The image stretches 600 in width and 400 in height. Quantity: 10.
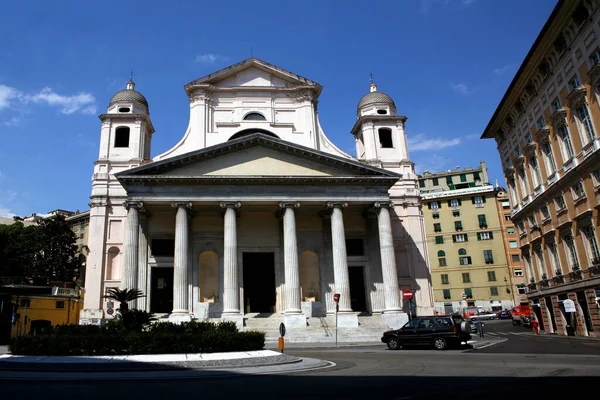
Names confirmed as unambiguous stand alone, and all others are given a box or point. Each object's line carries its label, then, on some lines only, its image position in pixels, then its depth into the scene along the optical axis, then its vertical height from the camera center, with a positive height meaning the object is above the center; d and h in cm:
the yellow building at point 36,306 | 3294 +281
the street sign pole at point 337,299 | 2759 +161
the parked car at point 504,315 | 5791 +47
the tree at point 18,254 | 5619 +1061
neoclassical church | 3052 +821
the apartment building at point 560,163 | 2502 +904
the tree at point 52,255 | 5575 +1038
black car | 2027 -42
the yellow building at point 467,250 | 6366 +943
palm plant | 2106 +196
